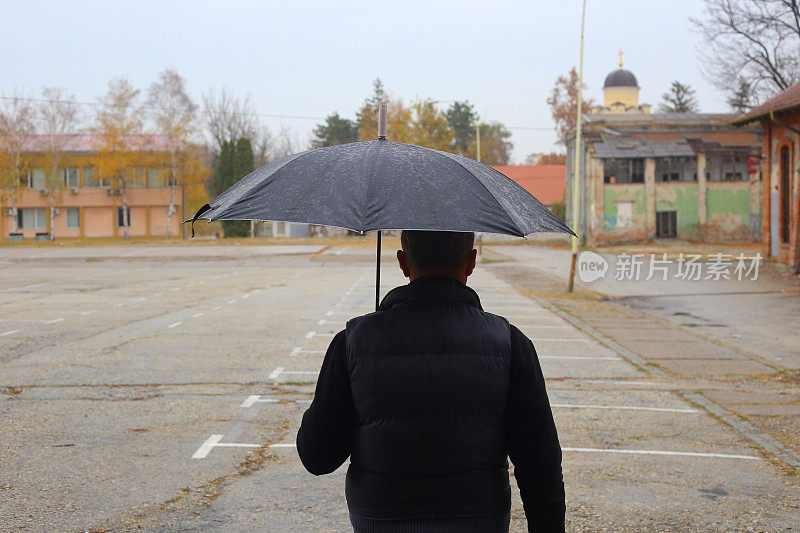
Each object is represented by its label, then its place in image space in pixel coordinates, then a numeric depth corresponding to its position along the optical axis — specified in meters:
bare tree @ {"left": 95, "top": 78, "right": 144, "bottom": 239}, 70.94
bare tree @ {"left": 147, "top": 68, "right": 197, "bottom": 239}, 70.94
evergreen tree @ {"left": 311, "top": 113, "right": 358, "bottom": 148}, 93.94
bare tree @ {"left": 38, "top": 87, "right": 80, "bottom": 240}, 71.50
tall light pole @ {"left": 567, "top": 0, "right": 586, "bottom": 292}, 24.53
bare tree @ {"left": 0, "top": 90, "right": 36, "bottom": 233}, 70.31
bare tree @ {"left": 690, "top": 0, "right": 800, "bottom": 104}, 45.30
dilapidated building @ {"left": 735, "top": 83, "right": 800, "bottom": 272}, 30.22
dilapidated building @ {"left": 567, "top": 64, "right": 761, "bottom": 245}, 60.06
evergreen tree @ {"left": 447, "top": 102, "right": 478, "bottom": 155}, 107.12
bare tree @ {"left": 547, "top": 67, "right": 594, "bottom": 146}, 90.00
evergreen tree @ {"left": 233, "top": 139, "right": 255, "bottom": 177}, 52.05
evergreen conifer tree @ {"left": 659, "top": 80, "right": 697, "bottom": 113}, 109.21
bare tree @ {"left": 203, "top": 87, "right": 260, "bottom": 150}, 66.19
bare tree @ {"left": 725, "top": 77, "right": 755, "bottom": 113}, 48.75
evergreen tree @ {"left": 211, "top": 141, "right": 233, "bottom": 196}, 52.97
